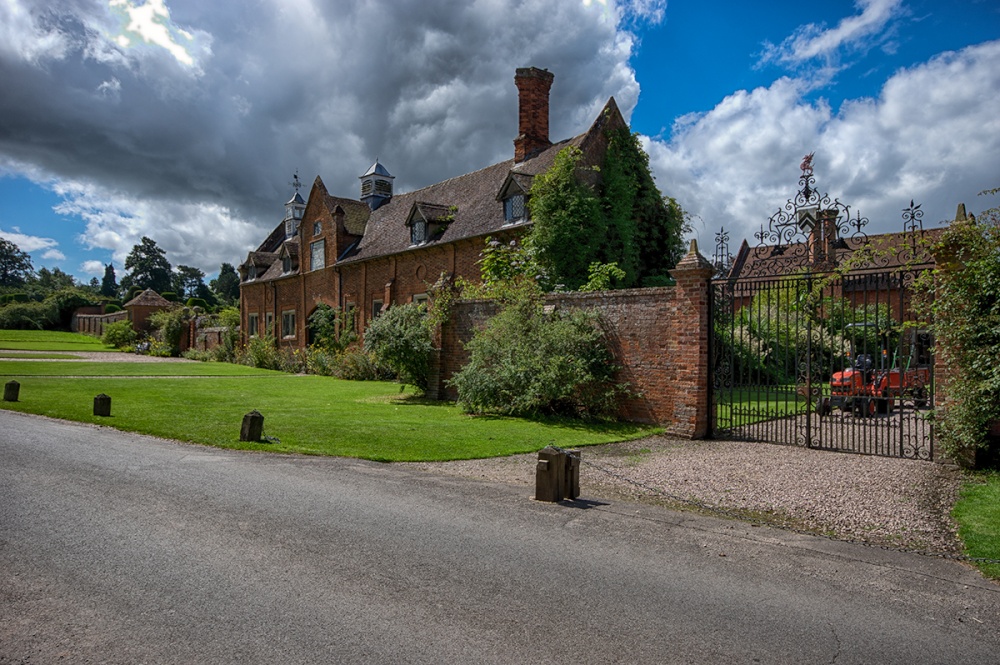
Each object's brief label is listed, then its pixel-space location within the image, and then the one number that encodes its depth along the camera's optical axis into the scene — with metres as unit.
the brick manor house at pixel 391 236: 22.52
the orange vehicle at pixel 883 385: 8.56
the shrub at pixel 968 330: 7.70
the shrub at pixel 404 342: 16.73
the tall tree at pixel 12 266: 110.68
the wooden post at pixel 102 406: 12.34
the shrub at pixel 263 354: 32.69
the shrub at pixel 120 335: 51.44
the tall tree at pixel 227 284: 108.88
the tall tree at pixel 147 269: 102.19
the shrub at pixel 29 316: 65.88
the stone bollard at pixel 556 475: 6.62
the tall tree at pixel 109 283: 111.19
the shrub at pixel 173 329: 44.99
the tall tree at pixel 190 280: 109.31
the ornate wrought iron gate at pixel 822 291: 8.84
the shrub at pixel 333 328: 28.72
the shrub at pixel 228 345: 38.61
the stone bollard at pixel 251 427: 10.02
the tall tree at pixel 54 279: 107.69
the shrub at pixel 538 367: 12.23
